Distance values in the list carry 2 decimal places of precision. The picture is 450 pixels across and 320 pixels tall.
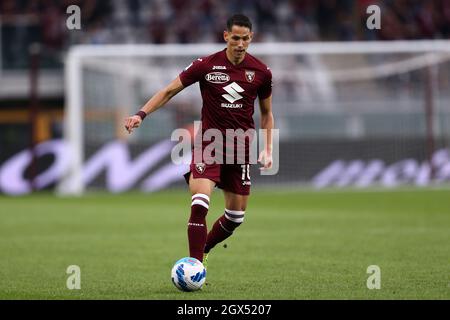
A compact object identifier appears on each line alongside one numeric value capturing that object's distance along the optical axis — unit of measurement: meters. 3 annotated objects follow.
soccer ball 16.23
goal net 49.00
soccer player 17.06
